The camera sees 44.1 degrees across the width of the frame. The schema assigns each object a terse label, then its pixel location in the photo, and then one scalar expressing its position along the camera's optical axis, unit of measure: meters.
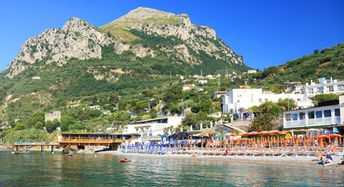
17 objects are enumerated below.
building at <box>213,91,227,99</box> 115.40
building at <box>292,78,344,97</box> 95.81
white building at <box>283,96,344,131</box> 51.34
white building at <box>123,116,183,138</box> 98.44
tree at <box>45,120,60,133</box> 129.00
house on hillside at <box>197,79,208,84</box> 163.11
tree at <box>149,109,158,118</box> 110.69
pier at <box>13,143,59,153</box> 95.54
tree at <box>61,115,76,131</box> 124.12
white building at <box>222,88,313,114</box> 93.94
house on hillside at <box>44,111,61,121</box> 136.16
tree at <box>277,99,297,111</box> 80.82
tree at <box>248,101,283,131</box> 62.34
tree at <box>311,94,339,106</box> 86.69
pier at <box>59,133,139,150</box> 87.06
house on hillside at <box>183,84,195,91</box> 138.68
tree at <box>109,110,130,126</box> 113.00
